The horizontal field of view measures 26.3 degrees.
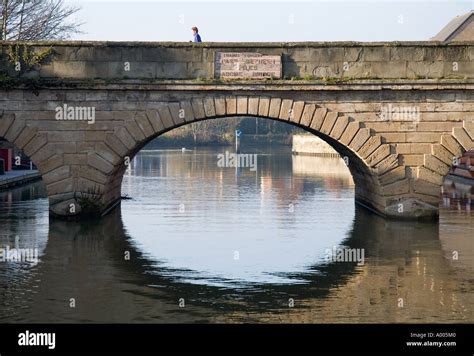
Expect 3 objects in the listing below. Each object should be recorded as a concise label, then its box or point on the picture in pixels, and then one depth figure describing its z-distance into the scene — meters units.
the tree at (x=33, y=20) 46.75
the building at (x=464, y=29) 69.12
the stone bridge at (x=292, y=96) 27.66
